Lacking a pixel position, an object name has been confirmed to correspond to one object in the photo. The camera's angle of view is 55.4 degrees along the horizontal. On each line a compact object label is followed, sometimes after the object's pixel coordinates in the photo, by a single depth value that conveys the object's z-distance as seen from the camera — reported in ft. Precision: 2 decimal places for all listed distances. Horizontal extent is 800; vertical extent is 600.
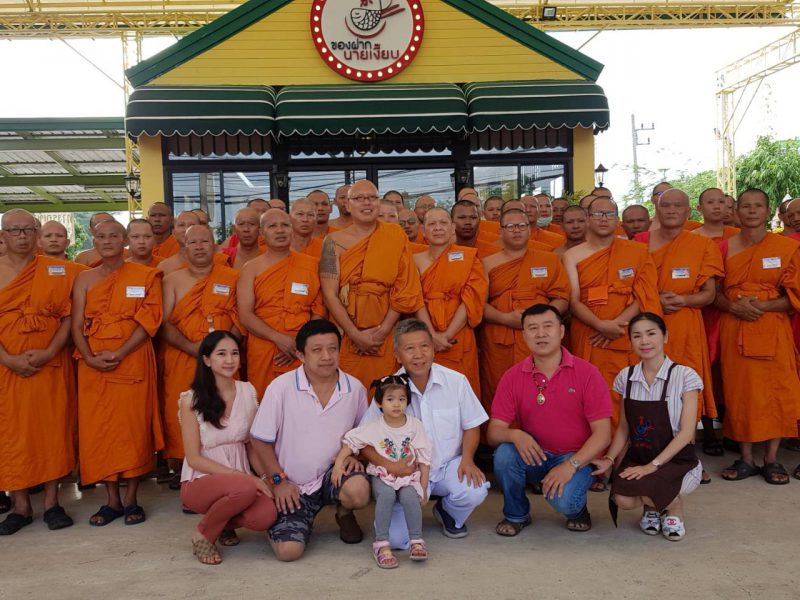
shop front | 34.96
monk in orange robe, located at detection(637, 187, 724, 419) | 17.79
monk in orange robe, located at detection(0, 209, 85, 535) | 15.21
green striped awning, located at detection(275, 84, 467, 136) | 32.81
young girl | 12.69
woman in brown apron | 13.33
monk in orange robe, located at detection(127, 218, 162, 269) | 17.79
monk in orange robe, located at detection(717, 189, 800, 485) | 17.43
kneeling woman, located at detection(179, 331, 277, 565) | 12.85
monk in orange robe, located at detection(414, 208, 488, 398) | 17.33
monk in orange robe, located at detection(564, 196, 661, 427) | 17.26
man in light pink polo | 13.67
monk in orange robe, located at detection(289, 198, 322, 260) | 18.95
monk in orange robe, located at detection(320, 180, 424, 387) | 16.62
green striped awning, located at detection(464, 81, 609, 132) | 32.94
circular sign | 36.01
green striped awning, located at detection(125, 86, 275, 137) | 32.48
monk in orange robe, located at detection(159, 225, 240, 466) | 16.92
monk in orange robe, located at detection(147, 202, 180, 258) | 22.66
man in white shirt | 13.58
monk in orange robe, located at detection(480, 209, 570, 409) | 17.74
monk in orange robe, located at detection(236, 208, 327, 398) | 16.63
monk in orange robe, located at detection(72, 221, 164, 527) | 15.55
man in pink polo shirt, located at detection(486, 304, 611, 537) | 13.53
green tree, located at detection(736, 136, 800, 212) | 104.47
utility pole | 144.36
